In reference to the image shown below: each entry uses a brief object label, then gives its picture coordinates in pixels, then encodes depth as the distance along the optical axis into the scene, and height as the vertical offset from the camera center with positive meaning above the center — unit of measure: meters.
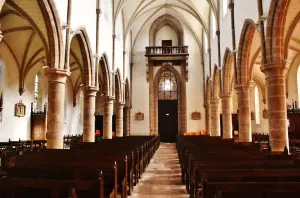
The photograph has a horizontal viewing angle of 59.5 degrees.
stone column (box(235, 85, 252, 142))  12.92 +0.36
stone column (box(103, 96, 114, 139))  17.63 +0.31
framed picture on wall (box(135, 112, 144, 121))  25.31 +0.60
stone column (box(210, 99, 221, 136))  20.97 +0.36
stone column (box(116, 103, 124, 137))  21.73 +0.29
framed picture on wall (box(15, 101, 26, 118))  16.89 +0.93
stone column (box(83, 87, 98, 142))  13.67 +0.36
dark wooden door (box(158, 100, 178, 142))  26.06 +0.40
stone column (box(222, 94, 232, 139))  16.52 +0.28
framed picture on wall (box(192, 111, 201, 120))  25.11 +0.64
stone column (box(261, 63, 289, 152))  8.74 +0.43
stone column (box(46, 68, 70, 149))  9.64 +0.52
